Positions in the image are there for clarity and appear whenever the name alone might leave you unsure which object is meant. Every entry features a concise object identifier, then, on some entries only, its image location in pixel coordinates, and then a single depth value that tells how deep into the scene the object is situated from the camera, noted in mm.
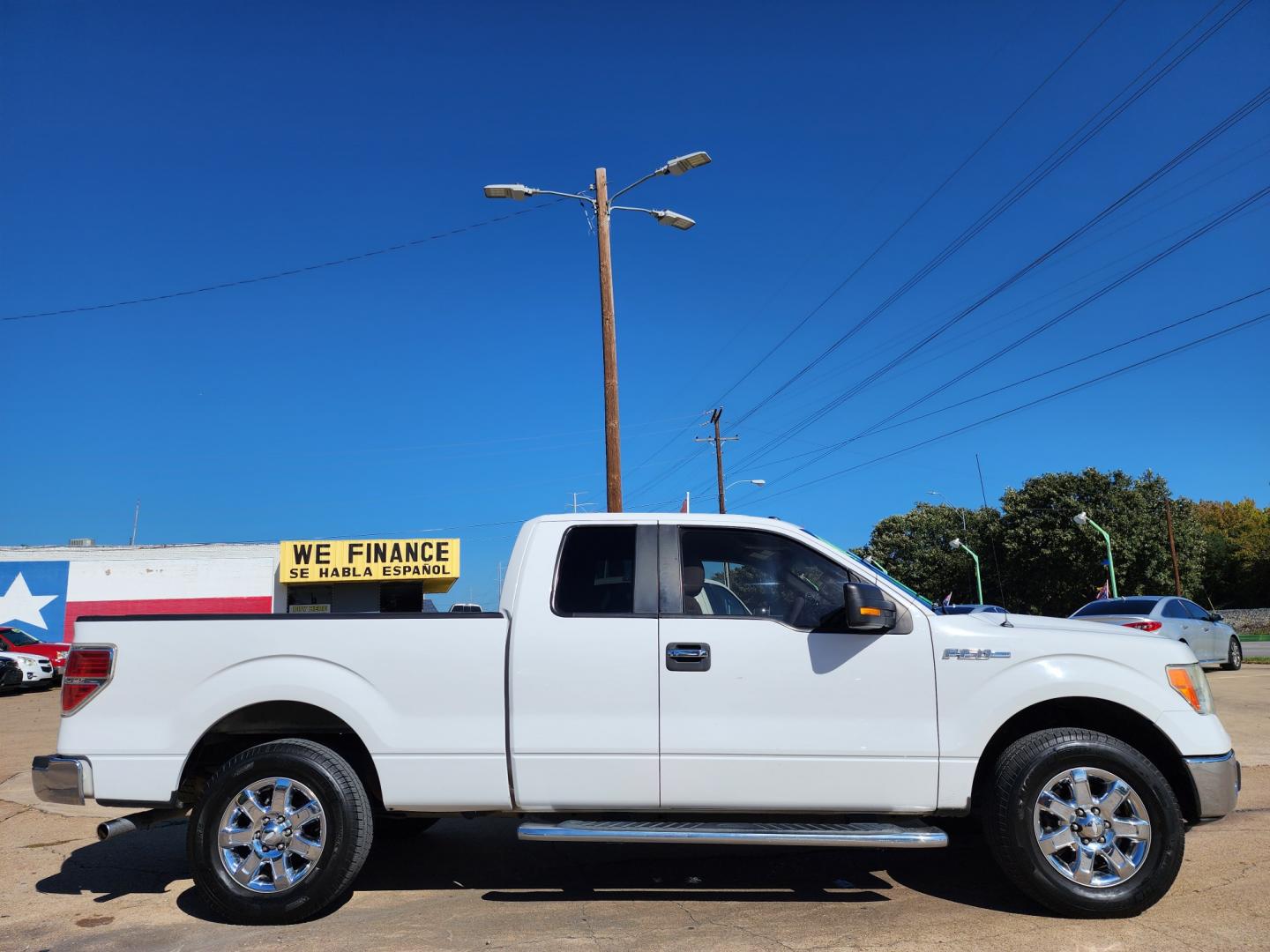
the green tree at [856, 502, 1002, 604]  62188
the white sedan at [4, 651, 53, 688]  20016
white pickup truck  4273
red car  21859
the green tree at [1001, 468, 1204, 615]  47656
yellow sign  38062
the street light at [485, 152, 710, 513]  12719
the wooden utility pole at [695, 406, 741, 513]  37312
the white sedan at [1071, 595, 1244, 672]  14578
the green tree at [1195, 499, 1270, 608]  61375
